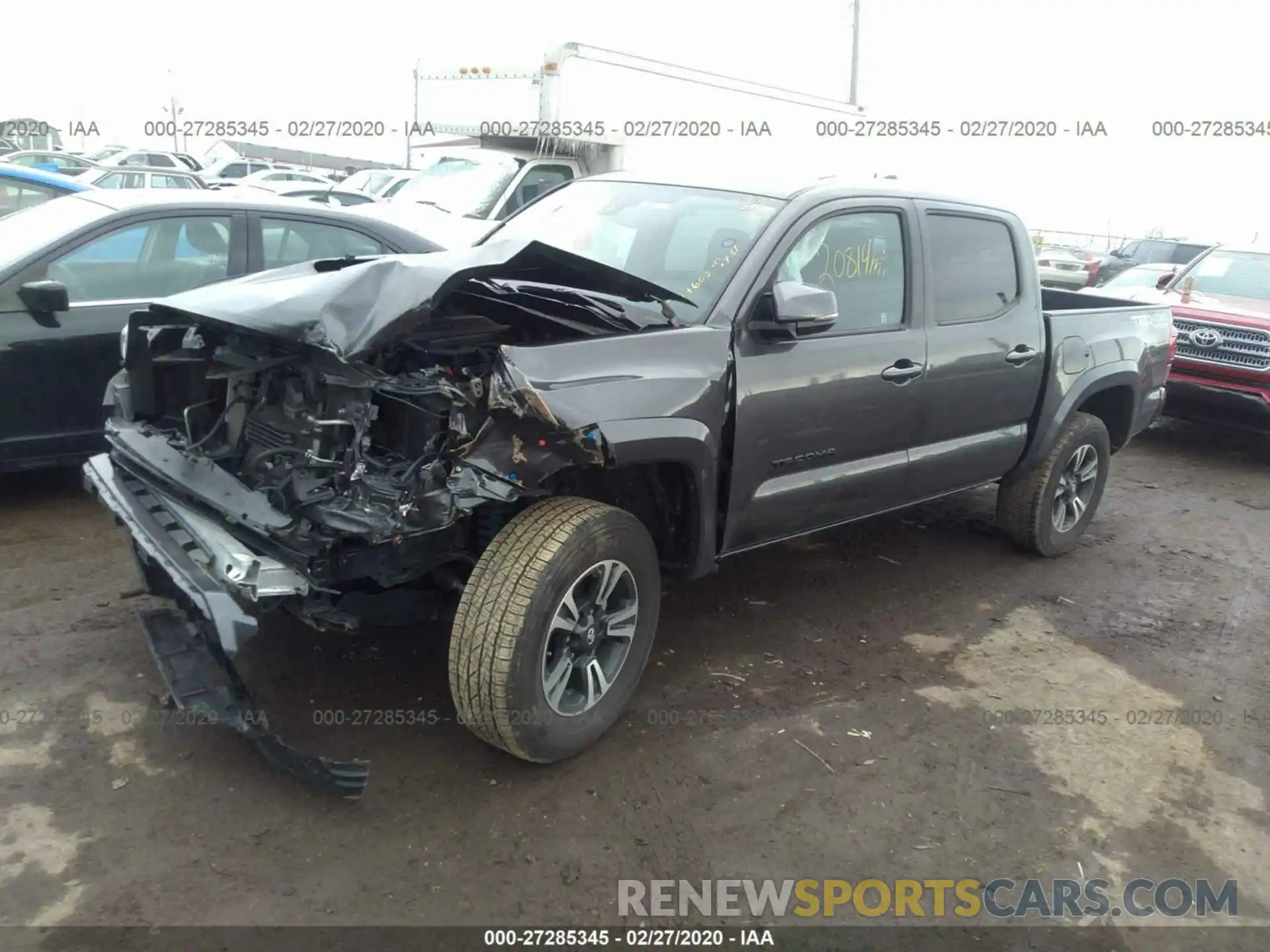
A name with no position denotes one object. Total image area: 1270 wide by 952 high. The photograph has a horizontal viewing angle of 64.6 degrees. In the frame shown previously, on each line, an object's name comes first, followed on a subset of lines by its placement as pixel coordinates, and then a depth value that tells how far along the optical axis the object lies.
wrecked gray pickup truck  2.94
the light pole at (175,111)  25.95
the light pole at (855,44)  19.70
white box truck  11.30
